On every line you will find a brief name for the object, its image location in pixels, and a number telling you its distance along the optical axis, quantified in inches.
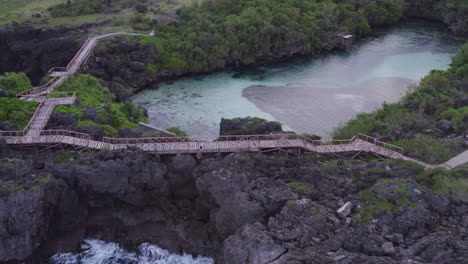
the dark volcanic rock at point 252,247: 1398.9
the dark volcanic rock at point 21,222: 1558.8
